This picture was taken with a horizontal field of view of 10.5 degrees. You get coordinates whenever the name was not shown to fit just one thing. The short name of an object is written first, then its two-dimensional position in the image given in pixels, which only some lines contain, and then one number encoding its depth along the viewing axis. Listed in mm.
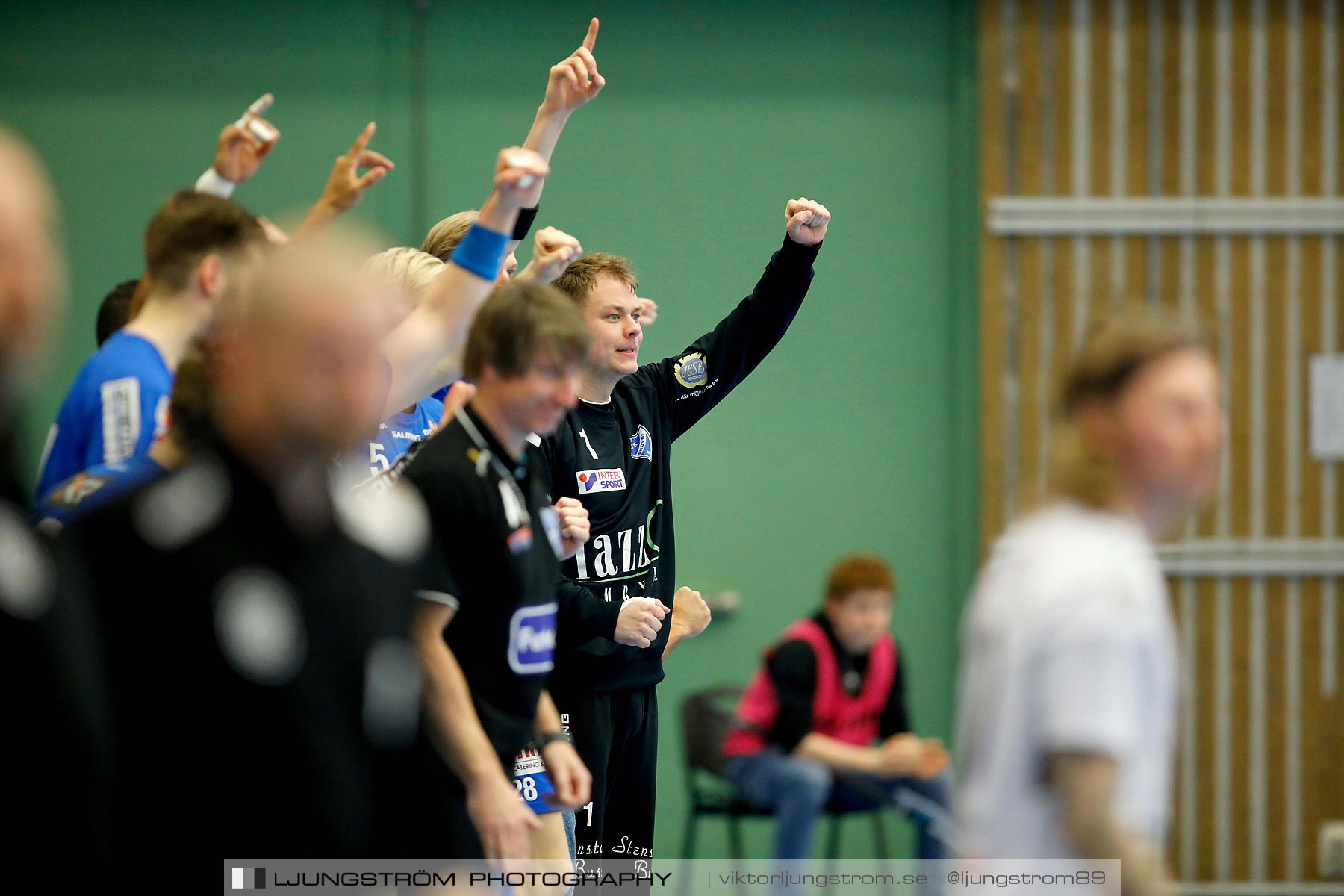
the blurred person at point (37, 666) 9367
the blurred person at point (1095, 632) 11282
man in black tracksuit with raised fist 15416
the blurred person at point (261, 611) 10302
